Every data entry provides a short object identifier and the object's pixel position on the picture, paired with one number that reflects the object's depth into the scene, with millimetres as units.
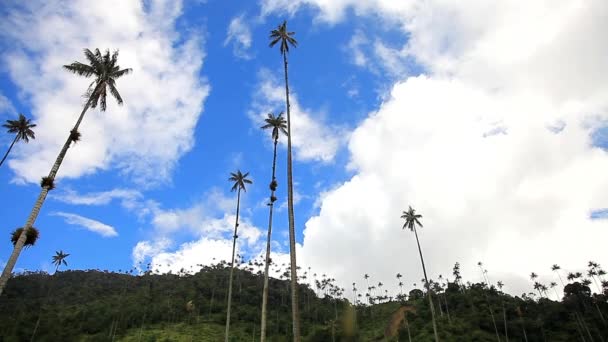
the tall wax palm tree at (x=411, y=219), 70688
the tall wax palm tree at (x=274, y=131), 42750
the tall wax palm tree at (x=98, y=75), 25006
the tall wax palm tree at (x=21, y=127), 42156
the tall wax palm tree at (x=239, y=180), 56156
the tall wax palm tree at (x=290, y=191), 23547
